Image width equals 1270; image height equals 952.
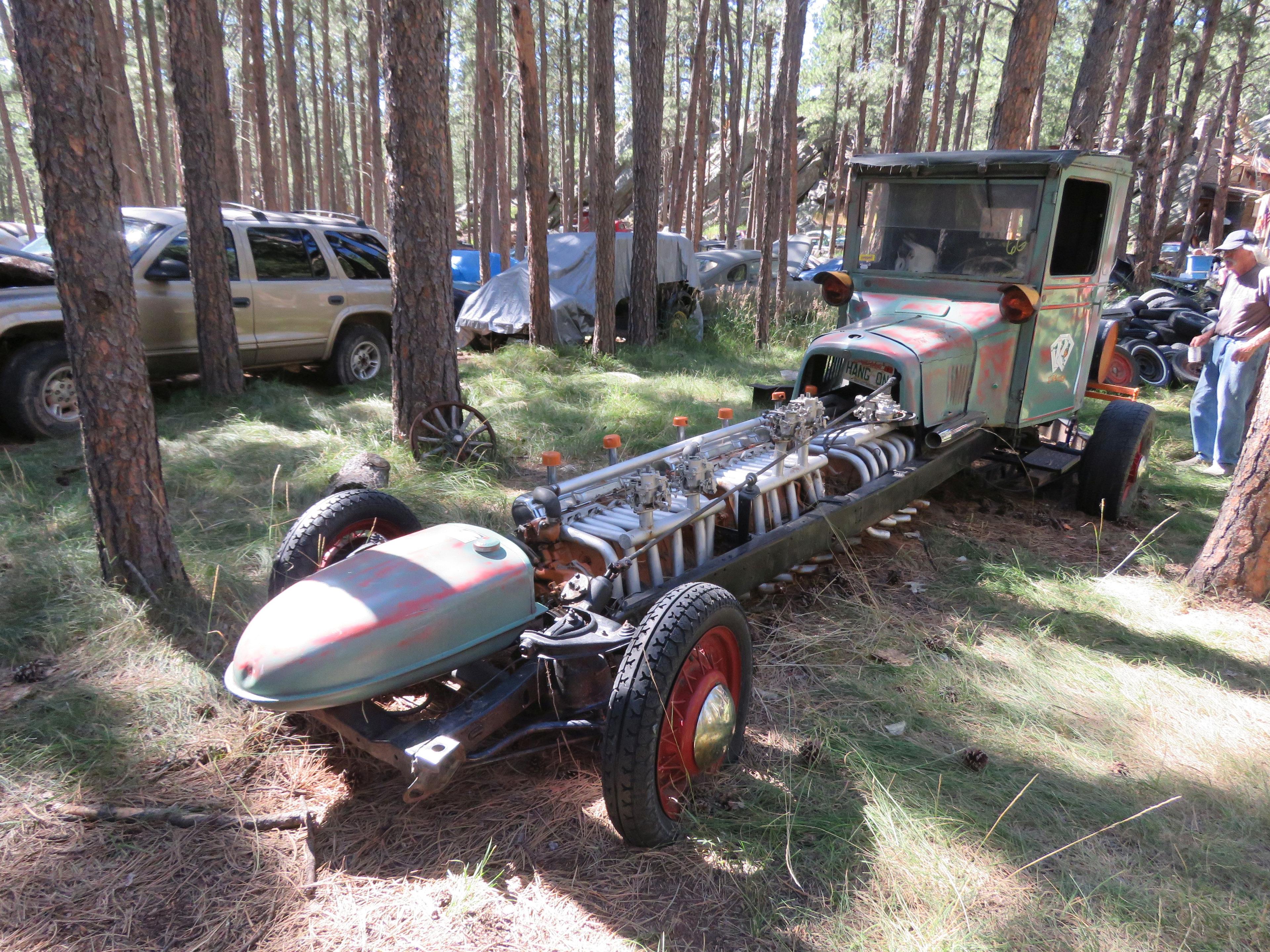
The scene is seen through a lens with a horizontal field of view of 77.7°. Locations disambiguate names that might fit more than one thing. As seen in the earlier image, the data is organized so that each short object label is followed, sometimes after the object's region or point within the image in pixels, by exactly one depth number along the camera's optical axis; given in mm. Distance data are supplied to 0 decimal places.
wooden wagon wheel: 5832
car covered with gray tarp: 11219
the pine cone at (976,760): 2939
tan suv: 6371
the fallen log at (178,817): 2596
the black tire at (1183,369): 9531
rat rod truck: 2373
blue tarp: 17078
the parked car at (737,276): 14492
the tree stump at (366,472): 5047
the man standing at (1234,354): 6148
